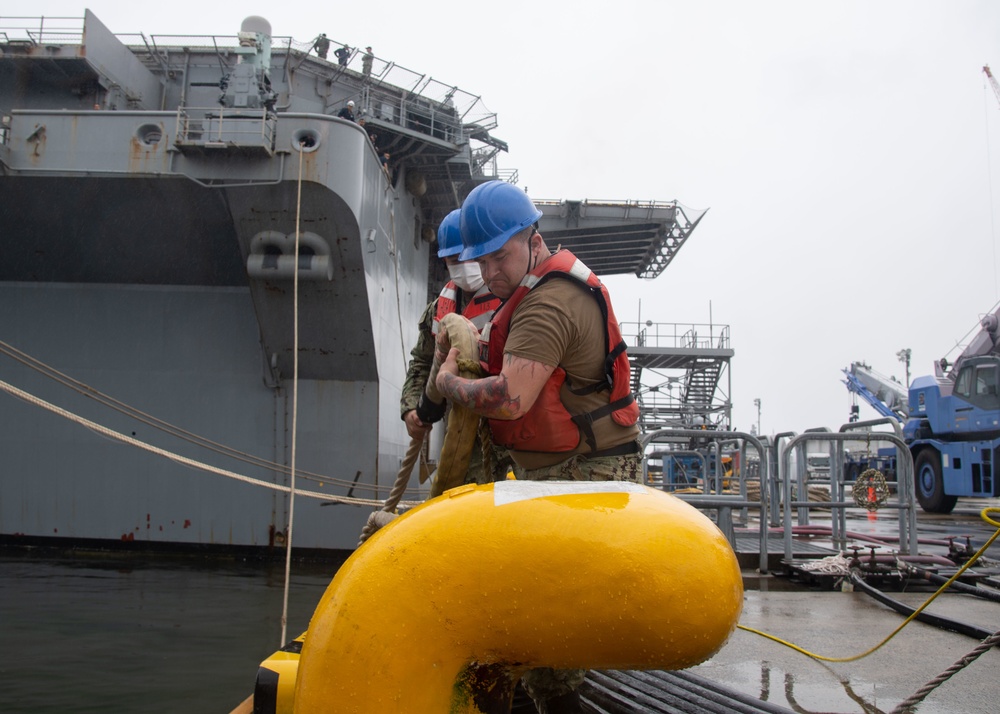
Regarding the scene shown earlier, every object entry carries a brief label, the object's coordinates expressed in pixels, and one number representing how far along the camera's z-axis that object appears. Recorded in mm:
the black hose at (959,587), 4151
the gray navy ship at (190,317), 7391
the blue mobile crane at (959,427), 13352
